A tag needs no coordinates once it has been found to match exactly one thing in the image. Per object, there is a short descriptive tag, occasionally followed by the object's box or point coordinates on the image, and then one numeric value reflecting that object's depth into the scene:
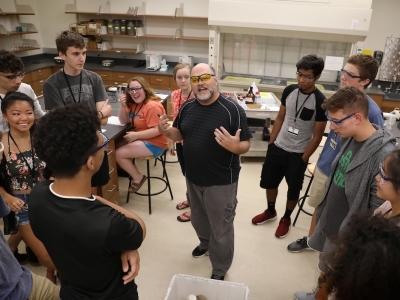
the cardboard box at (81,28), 5.87
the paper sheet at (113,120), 3.04
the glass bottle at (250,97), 4.16
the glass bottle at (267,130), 4.41
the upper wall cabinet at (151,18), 5.70
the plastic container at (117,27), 5.84
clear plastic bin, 1.99
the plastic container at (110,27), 5.88
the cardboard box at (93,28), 5.80
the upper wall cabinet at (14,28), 5.60
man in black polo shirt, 1.92
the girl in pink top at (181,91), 2.85
